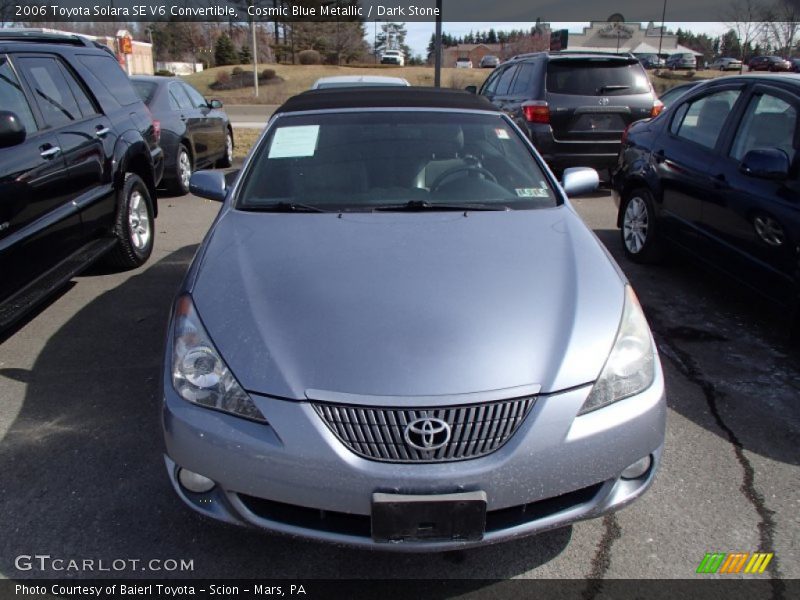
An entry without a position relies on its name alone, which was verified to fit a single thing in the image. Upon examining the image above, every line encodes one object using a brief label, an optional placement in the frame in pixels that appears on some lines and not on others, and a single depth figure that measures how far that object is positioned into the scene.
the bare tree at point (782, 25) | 39.34
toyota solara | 1.98
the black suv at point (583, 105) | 8.58
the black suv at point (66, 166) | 3.82
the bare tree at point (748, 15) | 42.50
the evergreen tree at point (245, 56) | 62.00
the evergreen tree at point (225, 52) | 59.56
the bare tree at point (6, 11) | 19.18
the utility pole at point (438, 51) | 12.66
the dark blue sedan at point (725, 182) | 3.87
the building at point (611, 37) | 75.81
